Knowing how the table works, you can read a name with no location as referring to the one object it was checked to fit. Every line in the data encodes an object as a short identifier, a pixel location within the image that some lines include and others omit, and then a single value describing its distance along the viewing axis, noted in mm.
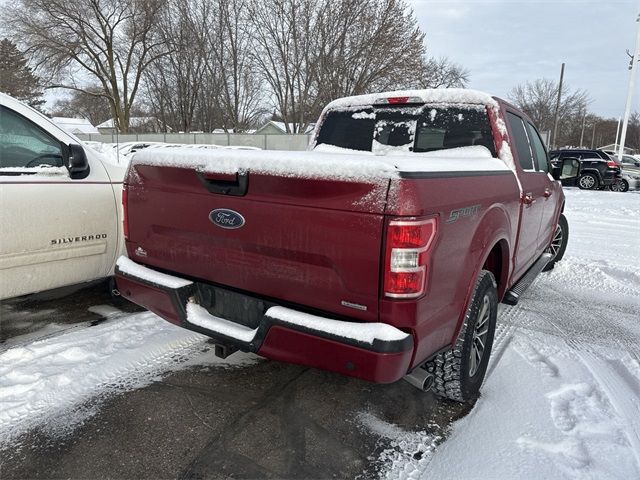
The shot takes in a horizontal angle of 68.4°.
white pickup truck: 3406
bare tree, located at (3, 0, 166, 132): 36969
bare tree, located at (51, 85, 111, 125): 68538
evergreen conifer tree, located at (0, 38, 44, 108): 39844
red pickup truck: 2055
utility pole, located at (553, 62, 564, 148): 36250
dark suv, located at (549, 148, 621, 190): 18469
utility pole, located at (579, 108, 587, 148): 63012
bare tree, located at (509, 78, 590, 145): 55594
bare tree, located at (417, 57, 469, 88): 32194
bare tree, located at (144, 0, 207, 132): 40812
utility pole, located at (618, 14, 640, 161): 25188
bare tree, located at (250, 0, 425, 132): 32344
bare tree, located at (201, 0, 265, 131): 39562
